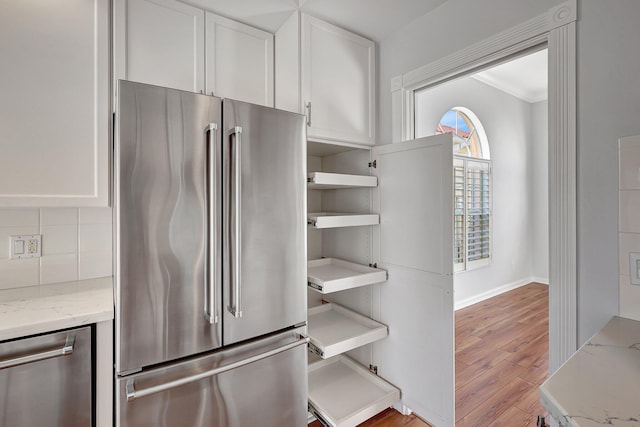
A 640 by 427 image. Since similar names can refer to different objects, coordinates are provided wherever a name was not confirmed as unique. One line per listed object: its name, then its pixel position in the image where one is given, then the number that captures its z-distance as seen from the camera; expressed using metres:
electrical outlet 1.46
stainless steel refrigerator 1.12
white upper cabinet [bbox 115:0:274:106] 1.45
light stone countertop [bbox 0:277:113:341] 1.05
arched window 3.54
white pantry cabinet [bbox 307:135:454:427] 1.63
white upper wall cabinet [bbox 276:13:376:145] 1.73
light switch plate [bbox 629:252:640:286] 1.08
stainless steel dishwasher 1.01
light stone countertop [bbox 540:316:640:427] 0.60
